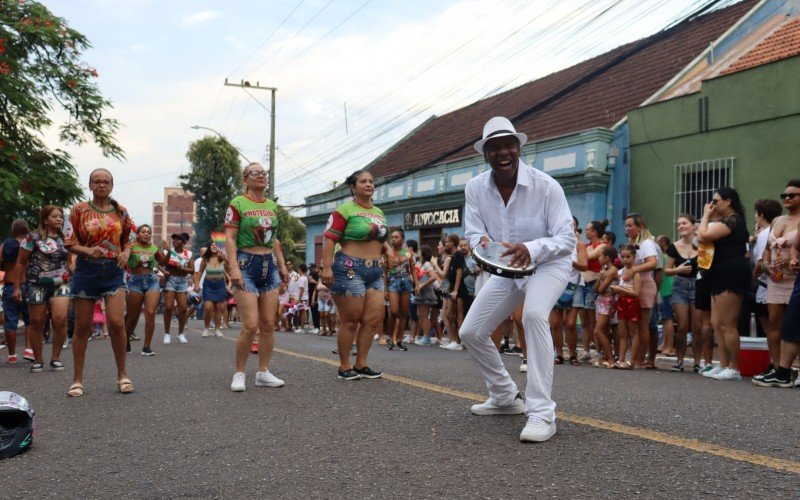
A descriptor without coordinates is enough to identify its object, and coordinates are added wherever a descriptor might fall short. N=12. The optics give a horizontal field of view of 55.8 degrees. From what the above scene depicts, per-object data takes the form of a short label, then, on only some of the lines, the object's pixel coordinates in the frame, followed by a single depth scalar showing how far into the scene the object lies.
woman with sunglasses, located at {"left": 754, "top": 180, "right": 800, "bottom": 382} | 7.32
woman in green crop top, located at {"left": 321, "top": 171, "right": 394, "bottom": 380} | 7.00
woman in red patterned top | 6.34
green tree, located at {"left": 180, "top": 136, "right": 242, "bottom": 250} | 53.88
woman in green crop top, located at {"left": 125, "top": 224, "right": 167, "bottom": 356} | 10.70
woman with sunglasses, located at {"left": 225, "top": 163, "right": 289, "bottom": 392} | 6.61
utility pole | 34.03
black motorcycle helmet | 4.05
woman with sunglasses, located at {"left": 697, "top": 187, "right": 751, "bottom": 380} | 7.68
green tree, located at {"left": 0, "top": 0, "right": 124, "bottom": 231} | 17.56
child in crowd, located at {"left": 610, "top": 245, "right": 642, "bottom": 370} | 9.17
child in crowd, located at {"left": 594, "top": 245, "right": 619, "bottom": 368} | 9.41
